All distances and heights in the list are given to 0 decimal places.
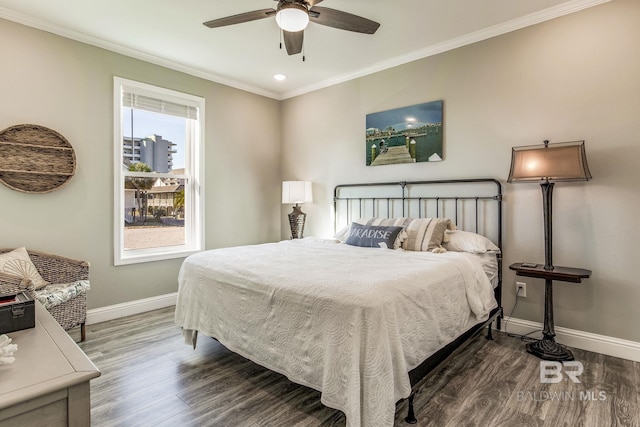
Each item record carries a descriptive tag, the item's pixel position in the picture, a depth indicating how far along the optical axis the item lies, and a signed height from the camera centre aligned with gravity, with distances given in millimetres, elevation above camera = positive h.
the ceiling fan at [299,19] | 2049 +1314
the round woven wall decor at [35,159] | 2775 +468
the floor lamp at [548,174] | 2365 +283
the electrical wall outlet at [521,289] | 2935 -672
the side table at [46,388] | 885 -480
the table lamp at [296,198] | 4324 +192
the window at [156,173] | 3477 +457
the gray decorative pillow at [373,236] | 3016 -216
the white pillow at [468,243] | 2816 -256
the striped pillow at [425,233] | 2922 -178
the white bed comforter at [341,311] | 1503 -558
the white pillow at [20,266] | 2572 -422
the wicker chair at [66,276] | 2695 -546
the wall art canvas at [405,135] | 3420 +853
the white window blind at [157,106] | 3515 +1199
